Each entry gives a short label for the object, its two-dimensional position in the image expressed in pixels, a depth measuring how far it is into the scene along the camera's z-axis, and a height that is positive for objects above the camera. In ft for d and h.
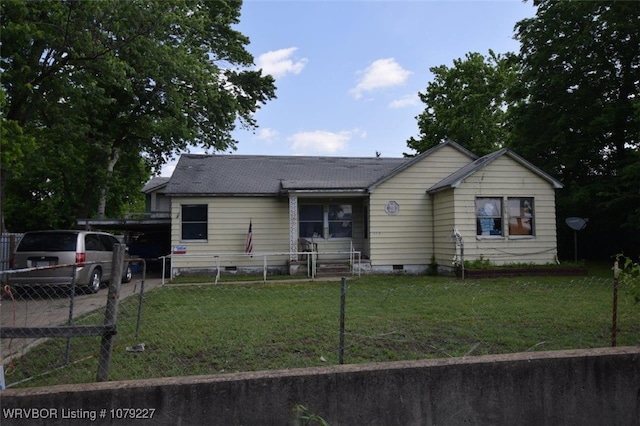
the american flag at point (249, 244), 51.70 -1.68
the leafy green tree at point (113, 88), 39.34 +16.13
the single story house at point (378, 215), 48.01 +1.49
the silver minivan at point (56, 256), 34.55 -2.03
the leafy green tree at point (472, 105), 98.78 +27.76
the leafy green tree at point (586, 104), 58.39 +17.38
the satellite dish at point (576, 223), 52.75 +0.44
